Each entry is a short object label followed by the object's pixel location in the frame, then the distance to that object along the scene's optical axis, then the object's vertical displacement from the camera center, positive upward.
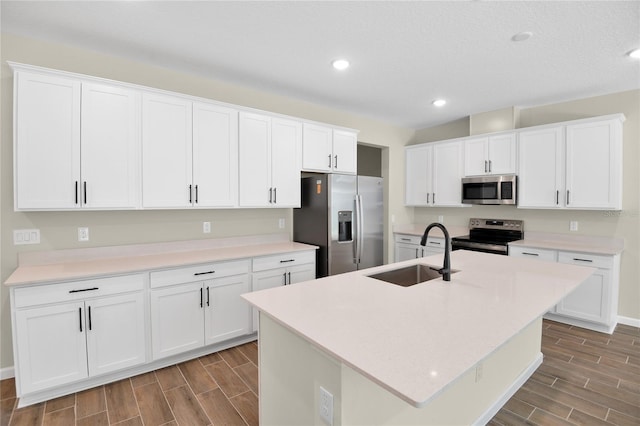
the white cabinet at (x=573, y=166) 3.39 +0.51
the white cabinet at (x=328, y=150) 3.79 +0.75
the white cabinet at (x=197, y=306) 2.61 -0.87
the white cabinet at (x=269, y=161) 3.32 +0.53
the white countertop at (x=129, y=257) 2.28 -0.45
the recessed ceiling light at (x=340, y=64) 2.89 +1.37
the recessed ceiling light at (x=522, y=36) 2.39 +1.35
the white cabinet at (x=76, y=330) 2.13 -0.89
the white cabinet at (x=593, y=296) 3.32 -0.95
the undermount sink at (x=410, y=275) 2.30 -0.50
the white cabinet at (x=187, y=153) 2.76 +0.53
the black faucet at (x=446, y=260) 1.99 -0.33
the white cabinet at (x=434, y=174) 4.76 +0.57
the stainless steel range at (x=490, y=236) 4.02 -0.39
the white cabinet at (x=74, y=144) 2.27 +0.50
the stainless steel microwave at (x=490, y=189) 4.12 +0.27
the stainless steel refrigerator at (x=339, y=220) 3.67 -0.14
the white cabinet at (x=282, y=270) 3.17 -0.65
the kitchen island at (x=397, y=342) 1.05 -0.49
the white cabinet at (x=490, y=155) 4.16 +0.75
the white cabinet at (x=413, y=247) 4.67 -0.60
